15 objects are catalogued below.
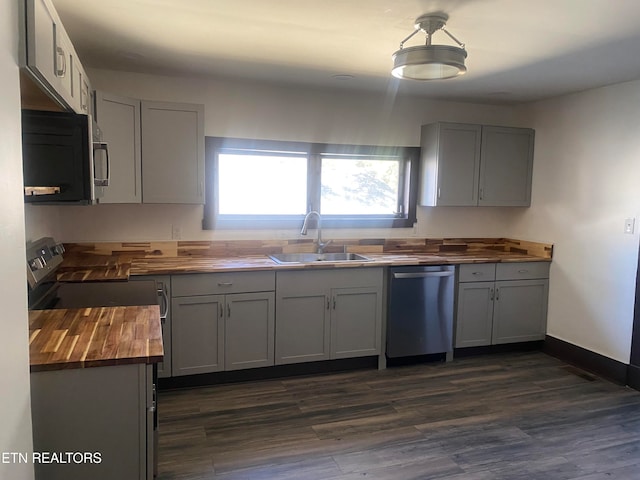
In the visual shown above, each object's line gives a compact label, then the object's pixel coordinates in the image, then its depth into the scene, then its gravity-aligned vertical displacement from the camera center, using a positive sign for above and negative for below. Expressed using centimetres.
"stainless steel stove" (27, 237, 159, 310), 236 -53
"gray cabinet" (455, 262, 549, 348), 414 -88
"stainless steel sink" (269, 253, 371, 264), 410 -50
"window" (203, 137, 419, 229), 399 +13
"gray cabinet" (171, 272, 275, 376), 335 -90
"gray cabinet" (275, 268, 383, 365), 360 -89
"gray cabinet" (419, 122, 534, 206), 431 +35
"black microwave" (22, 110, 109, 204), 183 +14
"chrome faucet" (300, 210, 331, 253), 409 -27
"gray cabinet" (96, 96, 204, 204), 325 +32
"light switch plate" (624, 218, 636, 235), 363 -14
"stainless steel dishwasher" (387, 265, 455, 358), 386 -89
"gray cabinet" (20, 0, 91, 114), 141 +49
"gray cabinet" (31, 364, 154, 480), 160 -78
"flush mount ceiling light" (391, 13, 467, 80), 236 +72
